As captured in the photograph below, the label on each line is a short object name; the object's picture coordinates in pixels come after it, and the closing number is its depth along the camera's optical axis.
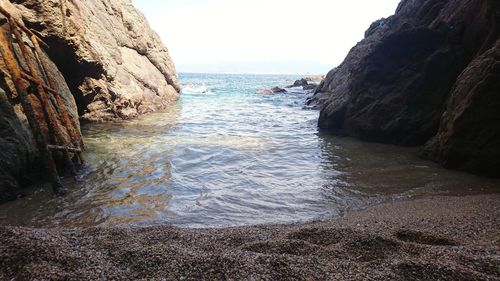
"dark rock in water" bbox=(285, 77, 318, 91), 43.99
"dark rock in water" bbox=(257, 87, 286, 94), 37.56
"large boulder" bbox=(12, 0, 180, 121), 8.88
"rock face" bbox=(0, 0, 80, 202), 5.35
